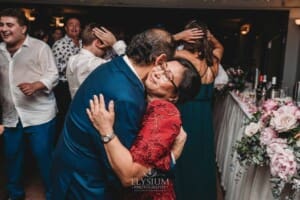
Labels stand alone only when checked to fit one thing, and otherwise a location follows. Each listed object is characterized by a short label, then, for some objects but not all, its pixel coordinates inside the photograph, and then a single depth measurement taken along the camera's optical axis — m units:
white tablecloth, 2.25
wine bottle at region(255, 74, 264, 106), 4.01
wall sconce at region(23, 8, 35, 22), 8.94
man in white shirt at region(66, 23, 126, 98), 2.75
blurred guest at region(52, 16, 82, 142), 3.68
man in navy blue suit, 1.39
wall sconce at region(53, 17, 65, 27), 10.15
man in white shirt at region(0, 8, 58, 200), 2.83
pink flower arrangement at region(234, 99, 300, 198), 1.80
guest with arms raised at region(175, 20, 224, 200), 2.82
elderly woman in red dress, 1.37
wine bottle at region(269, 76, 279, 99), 3.79
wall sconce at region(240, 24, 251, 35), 11.64
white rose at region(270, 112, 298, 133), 1.91
